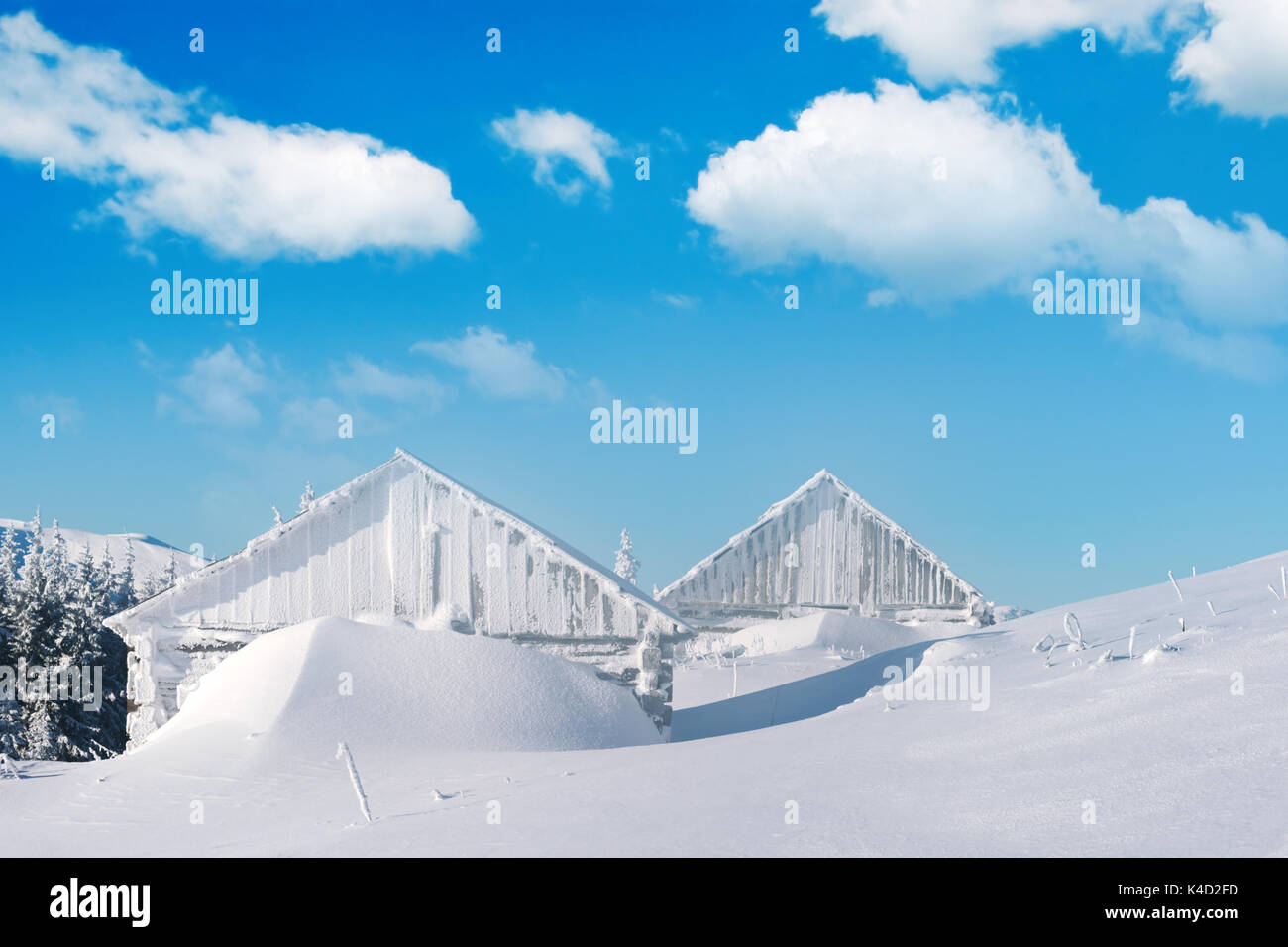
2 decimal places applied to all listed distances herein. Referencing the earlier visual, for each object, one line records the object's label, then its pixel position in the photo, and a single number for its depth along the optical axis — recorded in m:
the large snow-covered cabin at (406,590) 16.25
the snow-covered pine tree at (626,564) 50.00
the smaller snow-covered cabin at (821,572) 27.81
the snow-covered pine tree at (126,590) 46.51
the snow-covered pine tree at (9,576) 35.72
